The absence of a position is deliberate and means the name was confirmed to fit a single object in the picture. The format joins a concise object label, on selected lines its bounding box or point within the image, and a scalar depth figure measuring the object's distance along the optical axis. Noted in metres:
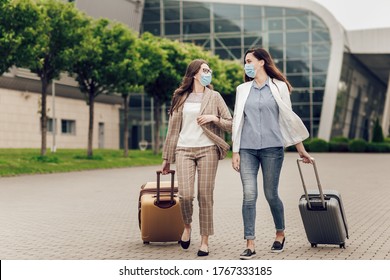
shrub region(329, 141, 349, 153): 50.69
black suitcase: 7.09
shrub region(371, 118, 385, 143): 51.69
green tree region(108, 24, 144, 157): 32.88
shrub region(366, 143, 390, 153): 49.95
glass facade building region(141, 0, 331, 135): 53.84
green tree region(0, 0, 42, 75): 23.09
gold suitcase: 7.54
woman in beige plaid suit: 6.96
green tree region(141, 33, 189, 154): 39.72
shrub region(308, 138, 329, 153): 50.38
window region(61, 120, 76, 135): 50.75
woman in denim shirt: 6.73
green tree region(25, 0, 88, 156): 28.38
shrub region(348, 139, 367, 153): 50.09
